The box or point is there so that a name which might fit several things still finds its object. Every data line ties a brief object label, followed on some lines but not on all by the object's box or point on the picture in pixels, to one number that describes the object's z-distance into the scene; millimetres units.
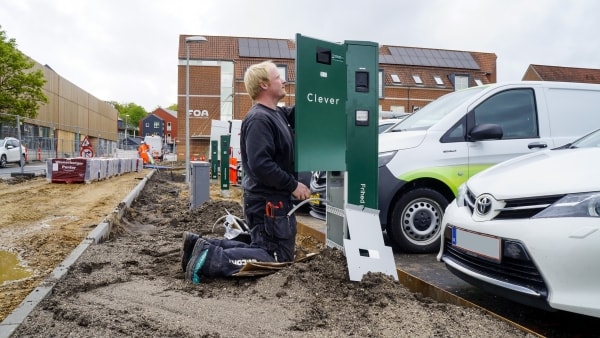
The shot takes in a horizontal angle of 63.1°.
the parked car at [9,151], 22031
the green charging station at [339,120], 4008
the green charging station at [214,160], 17812
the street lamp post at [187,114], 18206
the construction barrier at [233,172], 17906
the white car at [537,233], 2838
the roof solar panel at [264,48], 42206
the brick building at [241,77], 42750
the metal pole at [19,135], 18275
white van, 5582
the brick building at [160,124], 117750
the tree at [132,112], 141875
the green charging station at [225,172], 13484
